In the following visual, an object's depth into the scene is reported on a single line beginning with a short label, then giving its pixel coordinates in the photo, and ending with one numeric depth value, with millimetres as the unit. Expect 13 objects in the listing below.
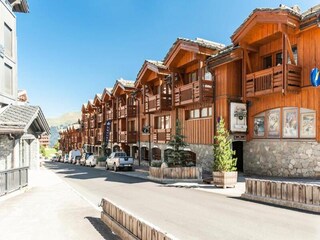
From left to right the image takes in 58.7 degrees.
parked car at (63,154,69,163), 64338
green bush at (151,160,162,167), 22488
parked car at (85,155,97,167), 40481
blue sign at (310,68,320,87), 15944
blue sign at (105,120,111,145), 45312
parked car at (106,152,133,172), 28578
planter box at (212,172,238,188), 15344
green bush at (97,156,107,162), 38766
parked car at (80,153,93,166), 46266
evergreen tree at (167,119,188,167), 20453
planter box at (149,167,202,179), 18789
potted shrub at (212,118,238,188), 15400
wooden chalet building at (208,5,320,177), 16547
